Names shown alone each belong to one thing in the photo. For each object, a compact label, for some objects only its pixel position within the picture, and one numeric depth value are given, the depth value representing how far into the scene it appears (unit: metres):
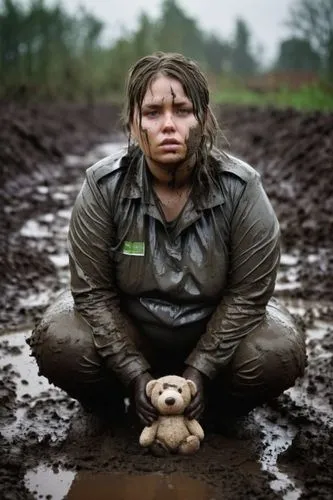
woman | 2.70
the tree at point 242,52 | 60.59
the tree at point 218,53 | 63.78
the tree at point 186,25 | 58.53
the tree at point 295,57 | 38.50
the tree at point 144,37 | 34.52
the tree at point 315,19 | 23.56
